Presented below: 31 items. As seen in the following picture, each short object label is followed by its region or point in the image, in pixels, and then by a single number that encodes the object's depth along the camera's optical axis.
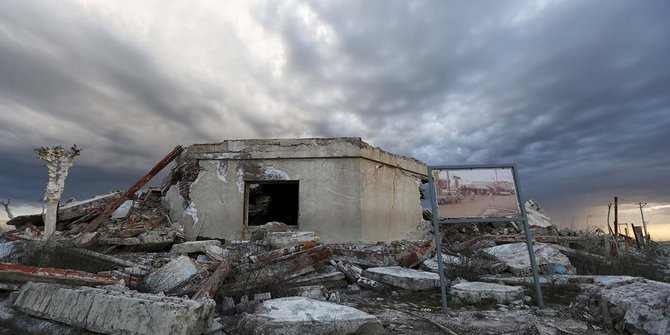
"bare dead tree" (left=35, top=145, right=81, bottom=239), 7.09
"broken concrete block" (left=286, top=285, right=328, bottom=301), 4.88
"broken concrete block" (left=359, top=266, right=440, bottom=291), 5.33
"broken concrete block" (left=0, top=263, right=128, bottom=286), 4.00
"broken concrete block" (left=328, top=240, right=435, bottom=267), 6.47
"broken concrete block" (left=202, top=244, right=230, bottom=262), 6.09
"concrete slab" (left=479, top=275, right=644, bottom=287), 5.02
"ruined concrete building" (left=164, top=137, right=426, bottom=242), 8.38
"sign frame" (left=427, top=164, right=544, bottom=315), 4.45
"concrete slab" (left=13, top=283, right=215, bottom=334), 2.85
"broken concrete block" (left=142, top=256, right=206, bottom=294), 4.62
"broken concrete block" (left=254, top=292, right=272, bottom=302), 4.50
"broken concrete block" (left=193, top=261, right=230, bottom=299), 4.17
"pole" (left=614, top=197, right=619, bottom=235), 13.38
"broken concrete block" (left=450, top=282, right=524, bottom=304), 4.59
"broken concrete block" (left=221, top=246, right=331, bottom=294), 4.91
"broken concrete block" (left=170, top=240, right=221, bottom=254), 6.65
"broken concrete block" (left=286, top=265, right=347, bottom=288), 5.36
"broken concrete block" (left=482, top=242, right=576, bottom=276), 6.17
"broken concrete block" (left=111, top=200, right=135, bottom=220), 9.25
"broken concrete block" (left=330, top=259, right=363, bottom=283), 5.61
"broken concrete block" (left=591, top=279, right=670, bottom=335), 3.21
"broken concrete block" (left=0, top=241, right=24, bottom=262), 6.03
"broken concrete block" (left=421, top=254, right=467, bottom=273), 6.28
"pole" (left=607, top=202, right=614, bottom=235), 12.95
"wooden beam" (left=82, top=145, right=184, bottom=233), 8.26
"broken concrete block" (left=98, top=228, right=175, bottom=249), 6.88
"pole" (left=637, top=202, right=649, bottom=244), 14.63
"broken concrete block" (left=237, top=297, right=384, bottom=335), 3.21
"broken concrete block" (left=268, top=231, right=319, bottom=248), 6.76
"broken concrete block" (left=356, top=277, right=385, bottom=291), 5.34
